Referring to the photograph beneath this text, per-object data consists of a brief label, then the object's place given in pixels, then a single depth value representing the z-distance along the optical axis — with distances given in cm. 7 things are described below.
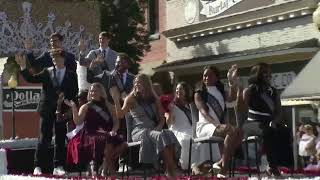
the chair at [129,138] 943
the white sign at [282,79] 1927
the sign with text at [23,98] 2342
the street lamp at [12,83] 2080
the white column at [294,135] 1683
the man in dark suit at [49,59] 1038
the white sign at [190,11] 2322
